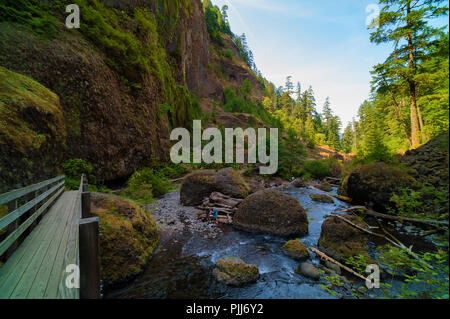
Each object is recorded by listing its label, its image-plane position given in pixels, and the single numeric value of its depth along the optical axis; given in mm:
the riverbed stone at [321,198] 13348
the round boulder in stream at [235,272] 5055
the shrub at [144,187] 10391
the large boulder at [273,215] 8000
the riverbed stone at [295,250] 6293
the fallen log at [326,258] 5177
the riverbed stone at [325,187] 19444
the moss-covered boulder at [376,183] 9266
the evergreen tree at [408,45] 10023
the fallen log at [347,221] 6044
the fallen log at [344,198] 13292
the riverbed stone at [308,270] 5314
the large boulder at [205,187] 11461
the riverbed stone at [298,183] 21589
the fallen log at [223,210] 9906
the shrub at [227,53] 58094
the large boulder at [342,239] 5891
